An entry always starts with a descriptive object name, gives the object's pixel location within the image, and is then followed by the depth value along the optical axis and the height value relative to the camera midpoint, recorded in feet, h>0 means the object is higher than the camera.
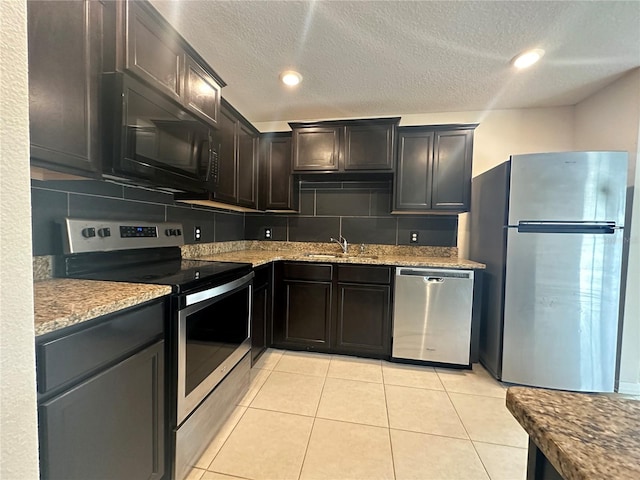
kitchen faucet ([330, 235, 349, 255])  9.93 -0.44
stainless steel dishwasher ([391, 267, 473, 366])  7.61 -2.33
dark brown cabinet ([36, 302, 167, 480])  2.41 -1.83
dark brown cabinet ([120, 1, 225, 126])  4.05 +2.91
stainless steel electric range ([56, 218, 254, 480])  3.94 -1.44
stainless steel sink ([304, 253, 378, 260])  9.69 -0.89
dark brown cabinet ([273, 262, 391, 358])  8.14 -2.39
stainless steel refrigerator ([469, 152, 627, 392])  6.43 -0.77
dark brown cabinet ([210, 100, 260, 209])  7.15 +2.02
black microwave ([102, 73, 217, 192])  3.83 +1.45
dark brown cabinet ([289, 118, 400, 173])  8.70 +2.82
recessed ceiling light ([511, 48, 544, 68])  6.09 +4.12
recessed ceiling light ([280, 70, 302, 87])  7.12 +4.09
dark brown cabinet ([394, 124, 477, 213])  8.55 +2.09
